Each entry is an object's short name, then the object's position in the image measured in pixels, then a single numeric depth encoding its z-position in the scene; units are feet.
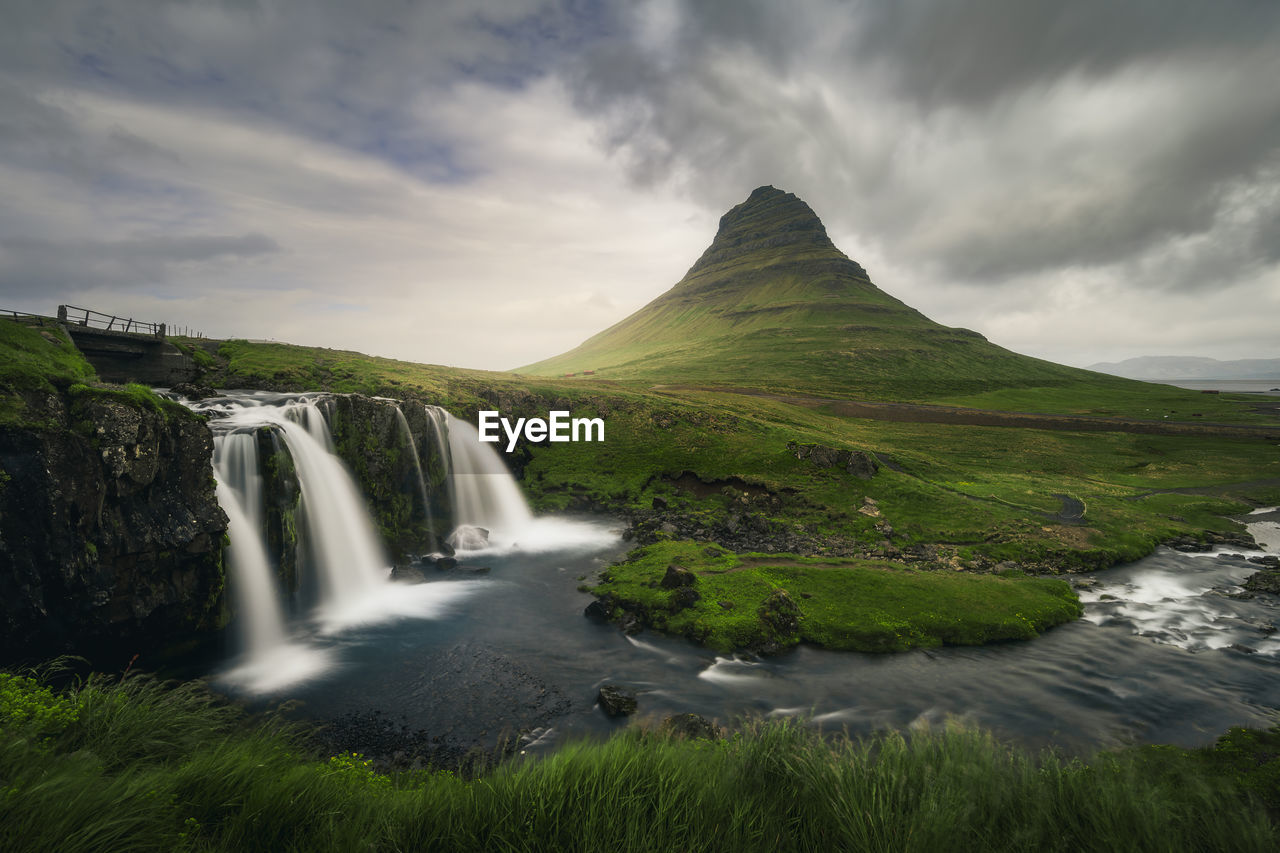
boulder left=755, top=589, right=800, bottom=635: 76.28
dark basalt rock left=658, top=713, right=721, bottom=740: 51.05
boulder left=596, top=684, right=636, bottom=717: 59.36
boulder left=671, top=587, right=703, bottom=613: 81.05
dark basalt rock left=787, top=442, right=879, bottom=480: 155.12
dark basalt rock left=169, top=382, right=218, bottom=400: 116.06
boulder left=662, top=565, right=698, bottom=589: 85.97
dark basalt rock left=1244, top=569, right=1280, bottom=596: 93.76
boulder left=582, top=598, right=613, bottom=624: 82.58
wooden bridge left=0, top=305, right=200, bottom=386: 120.47
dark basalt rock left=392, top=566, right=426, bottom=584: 100.48
